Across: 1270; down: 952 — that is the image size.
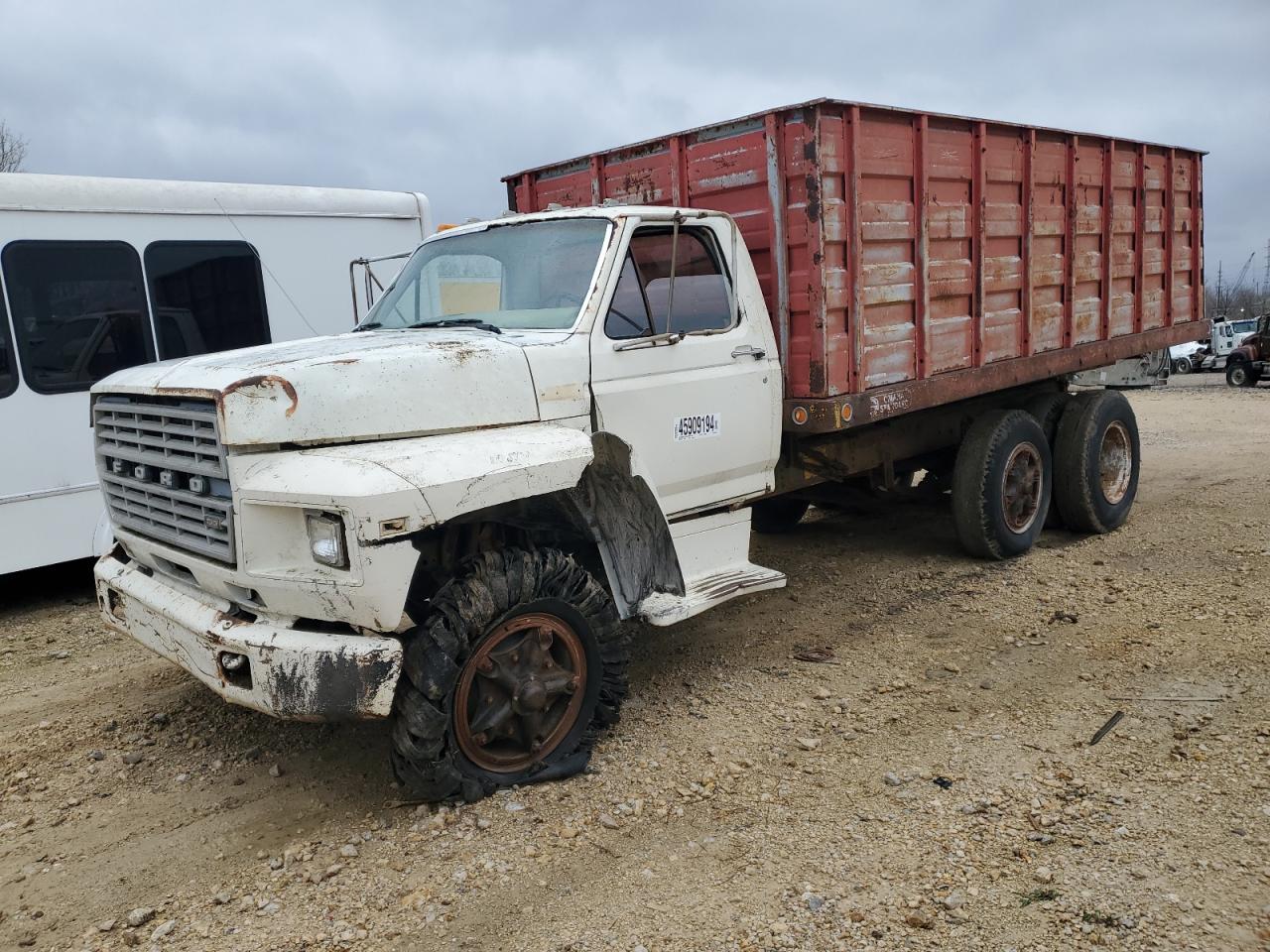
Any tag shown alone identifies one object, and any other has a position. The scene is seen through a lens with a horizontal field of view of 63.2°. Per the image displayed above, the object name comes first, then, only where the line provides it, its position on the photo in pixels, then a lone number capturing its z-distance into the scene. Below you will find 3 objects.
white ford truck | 3.38
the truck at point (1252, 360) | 21.98
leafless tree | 22.84
